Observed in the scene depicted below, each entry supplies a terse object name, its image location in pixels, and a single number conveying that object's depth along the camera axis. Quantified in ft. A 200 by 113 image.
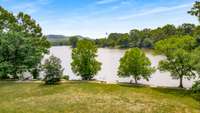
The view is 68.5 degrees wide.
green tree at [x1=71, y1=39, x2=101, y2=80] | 76.82
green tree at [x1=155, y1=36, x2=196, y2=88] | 71.73
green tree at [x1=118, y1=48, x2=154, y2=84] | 75.74
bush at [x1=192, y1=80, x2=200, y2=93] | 58.31
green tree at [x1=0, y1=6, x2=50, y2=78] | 83.13
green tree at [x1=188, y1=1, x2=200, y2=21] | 58.64
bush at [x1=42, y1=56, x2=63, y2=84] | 64.34
